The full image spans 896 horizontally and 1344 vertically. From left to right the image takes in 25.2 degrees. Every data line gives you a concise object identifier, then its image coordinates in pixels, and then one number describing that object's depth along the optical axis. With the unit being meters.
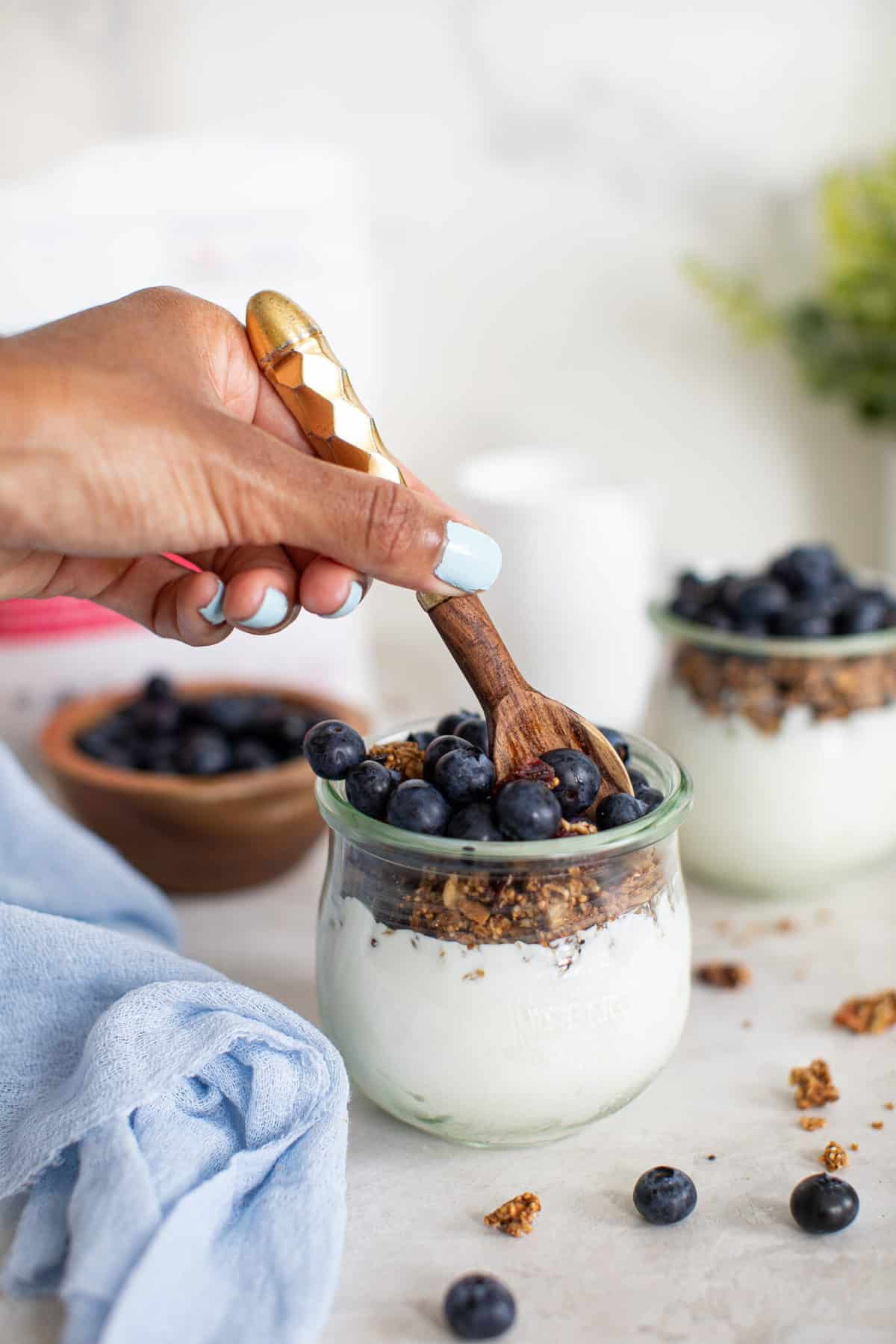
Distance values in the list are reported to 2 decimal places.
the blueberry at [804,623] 0.46
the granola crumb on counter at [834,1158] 0.38
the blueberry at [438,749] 0.38
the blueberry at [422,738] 0.41
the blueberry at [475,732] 0.39
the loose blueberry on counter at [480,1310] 0.34
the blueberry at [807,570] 0.48
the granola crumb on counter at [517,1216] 0.36
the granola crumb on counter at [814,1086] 0.40
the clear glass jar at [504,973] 0.36
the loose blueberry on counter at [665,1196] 0.36
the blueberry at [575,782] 0.37
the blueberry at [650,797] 0.38
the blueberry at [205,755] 0.49
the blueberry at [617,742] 0.40
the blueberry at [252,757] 0.49
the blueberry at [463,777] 0.37
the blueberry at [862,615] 0.46
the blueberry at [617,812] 0.37
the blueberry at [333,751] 0.38
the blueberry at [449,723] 0.41
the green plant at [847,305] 0.62
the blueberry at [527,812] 0.36
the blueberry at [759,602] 0.47
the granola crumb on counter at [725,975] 0.45
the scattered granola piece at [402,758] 0.39
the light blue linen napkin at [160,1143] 0.33
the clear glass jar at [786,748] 0.47
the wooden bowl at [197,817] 0.48
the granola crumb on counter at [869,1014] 0.43
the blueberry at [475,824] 0.36
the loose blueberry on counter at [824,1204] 0.36
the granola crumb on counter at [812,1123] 0.39
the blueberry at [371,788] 0.37
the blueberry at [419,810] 0.36
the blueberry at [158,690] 0.53
